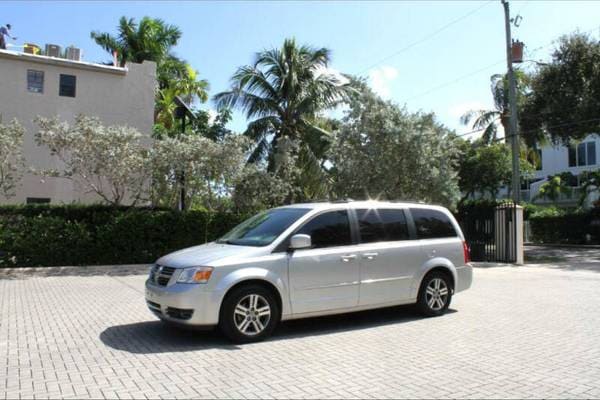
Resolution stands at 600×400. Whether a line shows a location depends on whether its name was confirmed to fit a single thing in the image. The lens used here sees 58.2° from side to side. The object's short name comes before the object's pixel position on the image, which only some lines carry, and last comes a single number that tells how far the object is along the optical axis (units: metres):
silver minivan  6.66
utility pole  22.75
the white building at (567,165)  42.72
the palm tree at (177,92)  30.30
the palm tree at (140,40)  31.47
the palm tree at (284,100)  22.48
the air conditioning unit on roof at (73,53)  22.69
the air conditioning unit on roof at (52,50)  22.73
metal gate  19.58
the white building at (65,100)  20.91
